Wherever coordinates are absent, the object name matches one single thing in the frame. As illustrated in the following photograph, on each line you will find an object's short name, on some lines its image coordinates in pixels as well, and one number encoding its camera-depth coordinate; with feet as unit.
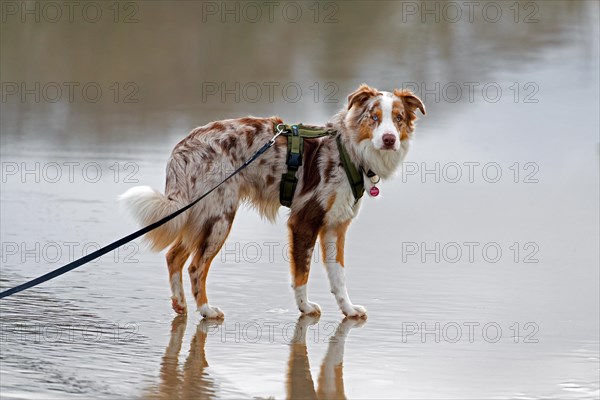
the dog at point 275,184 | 53.01
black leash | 42.63
